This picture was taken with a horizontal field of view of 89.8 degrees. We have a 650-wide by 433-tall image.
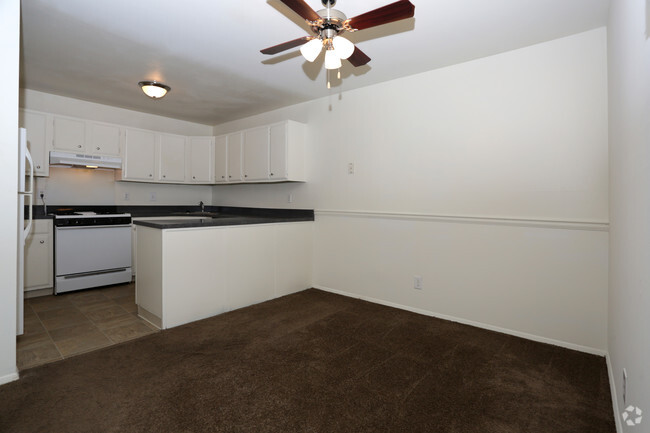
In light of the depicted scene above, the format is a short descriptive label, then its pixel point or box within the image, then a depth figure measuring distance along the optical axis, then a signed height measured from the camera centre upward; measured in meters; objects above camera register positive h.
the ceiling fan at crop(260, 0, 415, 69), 1.64 +1.07
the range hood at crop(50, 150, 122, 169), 3.88 +0.73
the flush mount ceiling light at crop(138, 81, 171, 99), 3.46 +1.38
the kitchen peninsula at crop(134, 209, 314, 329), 2.84 -0.47
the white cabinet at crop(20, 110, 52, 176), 3.74 +0.96
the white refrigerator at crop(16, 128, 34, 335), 2.21 -0.02
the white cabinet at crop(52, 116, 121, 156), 3.96 +1.05
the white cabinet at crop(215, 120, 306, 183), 4.14 +0.87
